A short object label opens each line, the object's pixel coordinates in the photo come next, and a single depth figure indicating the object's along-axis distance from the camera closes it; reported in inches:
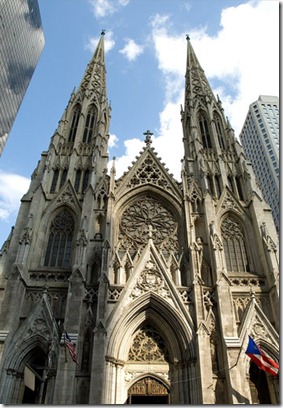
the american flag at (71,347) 542.3
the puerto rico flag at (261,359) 560.7
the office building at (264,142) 2001.7
